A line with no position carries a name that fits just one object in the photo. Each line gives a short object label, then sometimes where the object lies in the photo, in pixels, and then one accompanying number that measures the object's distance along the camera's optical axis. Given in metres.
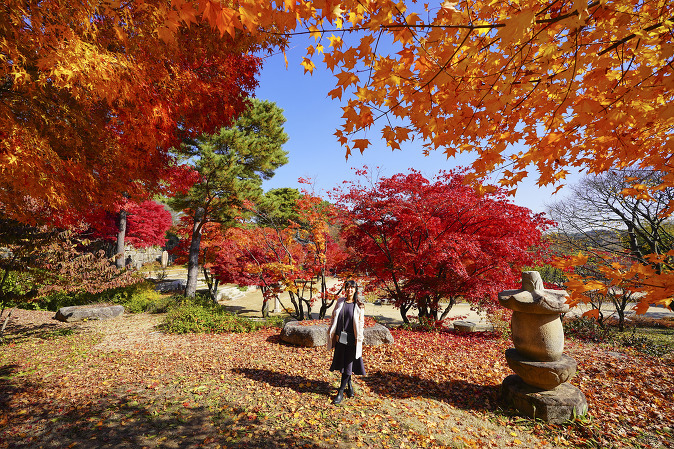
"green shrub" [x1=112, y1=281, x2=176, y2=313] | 11.36
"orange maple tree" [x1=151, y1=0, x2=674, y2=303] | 1.83
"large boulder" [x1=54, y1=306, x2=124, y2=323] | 9.17
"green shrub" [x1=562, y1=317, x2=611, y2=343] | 8.64
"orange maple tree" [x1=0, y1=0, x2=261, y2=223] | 2.46
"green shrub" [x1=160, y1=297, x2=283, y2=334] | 8.06
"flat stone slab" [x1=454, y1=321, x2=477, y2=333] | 9.93
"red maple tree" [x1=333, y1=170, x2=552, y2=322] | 7.12
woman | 4.08
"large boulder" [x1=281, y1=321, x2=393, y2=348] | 6.59
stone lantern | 3.50
